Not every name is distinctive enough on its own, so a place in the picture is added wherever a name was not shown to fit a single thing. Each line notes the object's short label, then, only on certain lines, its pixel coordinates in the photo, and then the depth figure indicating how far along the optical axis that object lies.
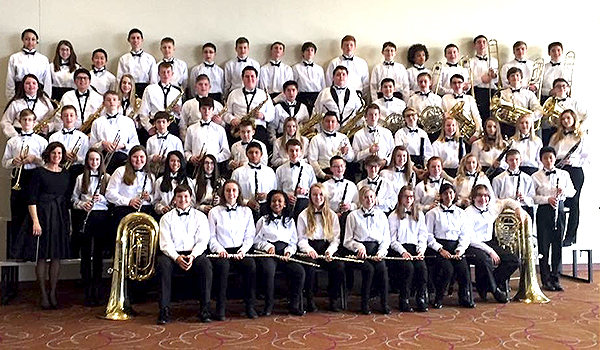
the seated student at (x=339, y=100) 7.37
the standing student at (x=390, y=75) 7.91
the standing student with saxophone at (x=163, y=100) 7.06
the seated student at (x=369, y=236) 5.51
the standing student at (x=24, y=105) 6.60
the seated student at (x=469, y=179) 6.46
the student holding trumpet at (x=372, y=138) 6.98
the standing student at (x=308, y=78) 7.84
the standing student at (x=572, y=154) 7.14
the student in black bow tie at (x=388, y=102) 7.46
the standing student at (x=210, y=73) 7.61
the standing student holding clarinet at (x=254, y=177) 6.18
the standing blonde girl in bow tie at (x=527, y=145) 7.06
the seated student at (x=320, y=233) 5.54
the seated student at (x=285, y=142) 6.64
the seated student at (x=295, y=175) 6.24
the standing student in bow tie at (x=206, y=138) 6.66
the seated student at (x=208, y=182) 6.03
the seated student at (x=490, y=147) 7.02
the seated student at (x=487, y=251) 5.81
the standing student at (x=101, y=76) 7.22
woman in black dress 5.65
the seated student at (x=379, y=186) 6.32
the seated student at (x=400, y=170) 6.52
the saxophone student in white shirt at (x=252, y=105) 7.12
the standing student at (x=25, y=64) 7.03
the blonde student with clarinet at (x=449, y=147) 7.08
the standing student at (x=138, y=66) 7.46
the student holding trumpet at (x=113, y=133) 6.44
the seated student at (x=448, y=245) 5.65
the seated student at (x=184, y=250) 5.10
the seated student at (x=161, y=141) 6.46
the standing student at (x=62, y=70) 7.23
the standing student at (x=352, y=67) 7.89
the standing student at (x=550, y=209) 6.63
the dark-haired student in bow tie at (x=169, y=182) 5.89
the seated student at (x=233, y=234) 5.32
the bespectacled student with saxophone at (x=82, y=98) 6.84
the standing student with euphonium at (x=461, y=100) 7.53
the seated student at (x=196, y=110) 7.03
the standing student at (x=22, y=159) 6.16
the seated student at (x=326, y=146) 6.80
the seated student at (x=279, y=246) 5.34
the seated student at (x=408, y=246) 5.52
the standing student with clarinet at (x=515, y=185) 6.64
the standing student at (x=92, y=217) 5.81
